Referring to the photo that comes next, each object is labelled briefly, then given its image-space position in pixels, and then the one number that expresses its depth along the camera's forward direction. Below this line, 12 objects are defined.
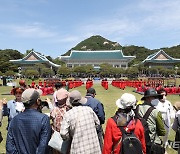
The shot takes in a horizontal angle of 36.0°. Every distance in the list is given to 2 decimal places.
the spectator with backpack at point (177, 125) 4.79
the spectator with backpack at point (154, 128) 3.99
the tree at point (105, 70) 69.69
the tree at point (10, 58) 62.29
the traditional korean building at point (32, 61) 77.00
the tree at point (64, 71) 68.12
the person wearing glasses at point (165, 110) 5.43
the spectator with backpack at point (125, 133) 3.26
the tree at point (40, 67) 66.97
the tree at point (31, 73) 58.81
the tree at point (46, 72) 66.31
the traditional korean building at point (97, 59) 85.12
